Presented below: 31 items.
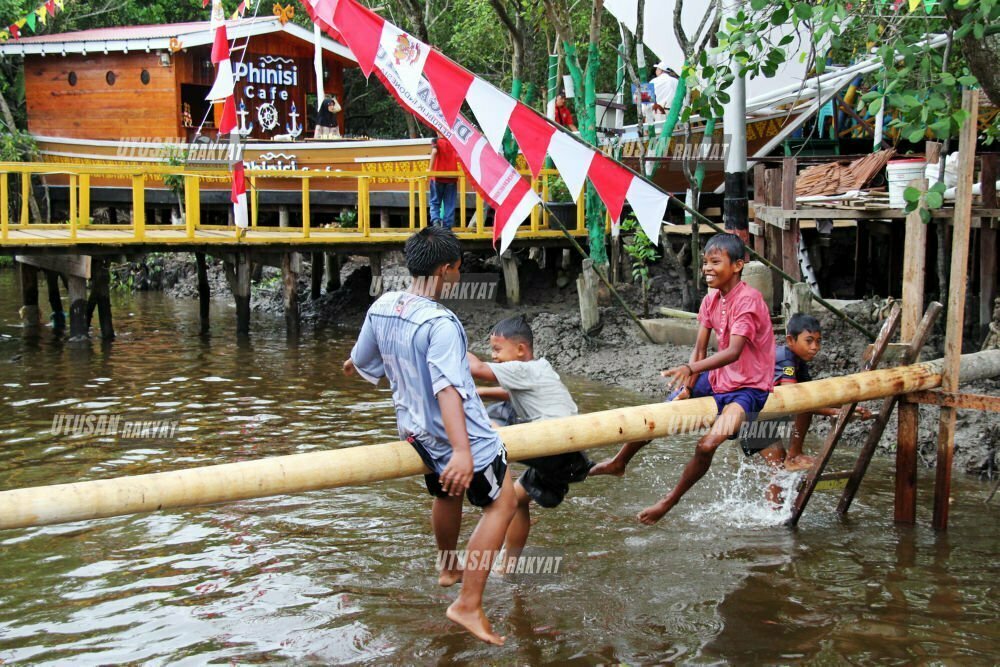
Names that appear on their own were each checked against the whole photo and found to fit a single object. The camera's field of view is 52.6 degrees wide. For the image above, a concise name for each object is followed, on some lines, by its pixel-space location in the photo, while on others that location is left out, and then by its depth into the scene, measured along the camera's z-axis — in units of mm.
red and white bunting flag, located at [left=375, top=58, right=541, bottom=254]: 6191
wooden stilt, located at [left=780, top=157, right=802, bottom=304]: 10641
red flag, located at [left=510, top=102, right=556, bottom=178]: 5918
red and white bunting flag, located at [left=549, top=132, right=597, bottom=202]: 5812
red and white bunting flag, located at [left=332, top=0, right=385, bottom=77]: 6234
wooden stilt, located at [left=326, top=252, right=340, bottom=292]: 19078
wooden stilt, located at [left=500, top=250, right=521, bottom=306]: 16203
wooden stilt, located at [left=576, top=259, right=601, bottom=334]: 13023
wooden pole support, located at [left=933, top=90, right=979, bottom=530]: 5715
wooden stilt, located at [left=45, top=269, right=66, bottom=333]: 15977
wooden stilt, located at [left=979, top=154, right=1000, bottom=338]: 9695
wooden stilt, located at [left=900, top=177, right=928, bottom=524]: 6109
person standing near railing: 14703
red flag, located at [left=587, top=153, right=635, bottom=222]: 5812
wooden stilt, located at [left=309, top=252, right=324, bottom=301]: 18188
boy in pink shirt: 5250
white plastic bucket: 9328
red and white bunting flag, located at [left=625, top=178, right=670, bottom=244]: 5816
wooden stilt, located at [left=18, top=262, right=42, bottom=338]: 15801
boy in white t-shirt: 5156
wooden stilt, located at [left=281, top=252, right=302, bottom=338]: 15484
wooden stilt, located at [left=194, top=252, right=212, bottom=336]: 16828
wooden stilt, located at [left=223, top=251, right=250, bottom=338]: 15133
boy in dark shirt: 6676
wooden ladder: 6043
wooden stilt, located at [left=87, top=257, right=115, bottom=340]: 14312
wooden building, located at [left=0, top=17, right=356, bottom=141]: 19828
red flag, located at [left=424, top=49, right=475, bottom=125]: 6109
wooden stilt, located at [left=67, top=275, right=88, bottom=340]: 14312
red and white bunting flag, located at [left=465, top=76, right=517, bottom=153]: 5969
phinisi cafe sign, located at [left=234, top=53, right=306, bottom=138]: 20094
